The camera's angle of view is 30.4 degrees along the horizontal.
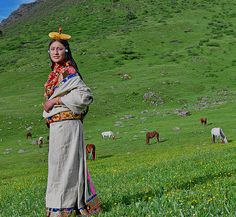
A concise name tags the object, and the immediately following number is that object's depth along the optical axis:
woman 8.21
